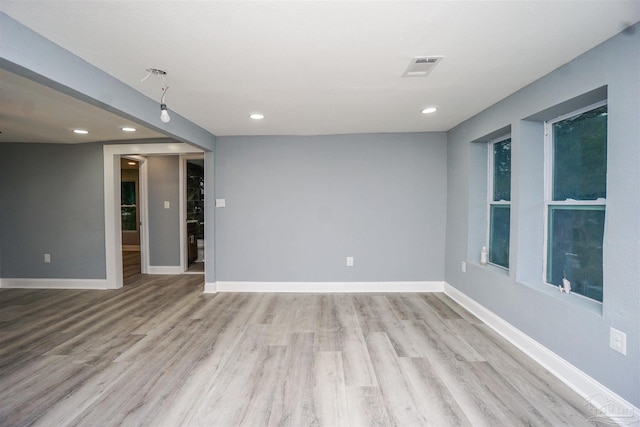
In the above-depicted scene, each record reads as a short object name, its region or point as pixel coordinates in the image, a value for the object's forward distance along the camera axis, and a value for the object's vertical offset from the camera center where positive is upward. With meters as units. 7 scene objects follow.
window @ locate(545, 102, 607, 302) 1.96 +0.06
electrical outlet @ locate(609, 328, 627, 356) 1.59 -0.78
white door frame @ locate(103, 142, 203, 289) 4.16 +0.19
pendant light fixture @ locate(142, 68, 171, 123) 2.04 +0.99
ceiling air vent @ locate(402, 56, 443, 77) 1.89 +1.00
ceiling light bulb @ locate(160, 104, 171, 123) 2.19 +0.71
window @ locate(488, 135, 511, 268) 3.01 +0.08
